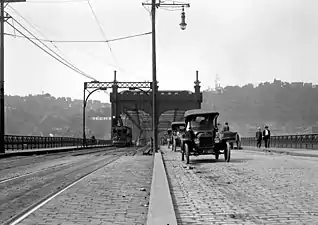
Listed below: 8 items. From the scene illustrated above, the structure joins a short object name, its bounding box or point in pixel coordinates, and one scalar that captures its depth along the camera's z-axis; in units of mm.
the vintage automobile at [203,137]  19812
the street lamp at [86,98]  58588
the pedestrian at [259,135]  38588
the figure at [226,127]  34438
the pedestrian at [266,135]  35312
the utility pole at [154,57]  30766
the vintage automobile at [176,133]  35881
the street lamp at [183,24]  31047
